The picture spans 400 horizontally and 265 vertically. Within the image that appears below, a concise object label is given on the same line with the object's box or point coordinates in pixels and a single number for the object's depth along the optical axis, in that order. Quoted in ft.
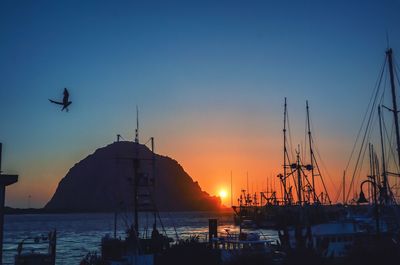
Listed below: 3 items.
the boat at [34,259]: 105.19
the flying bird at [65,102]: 73.67
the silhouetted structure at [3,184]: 66.74
